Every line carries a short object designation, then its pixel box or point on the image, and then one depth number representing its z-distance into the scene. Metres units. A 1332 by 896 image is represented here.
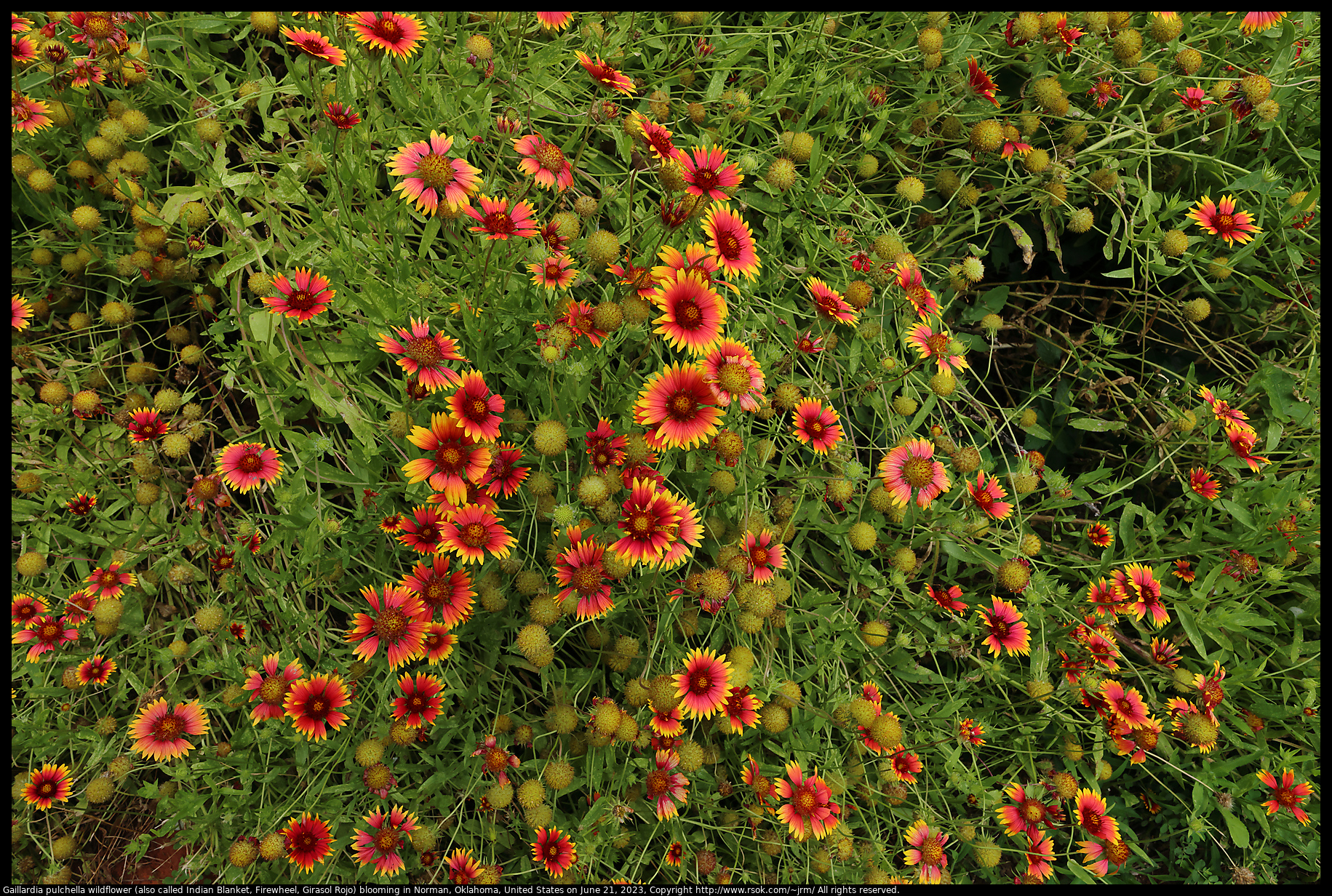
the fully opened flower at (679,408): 0.91
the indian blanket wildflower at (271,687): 0.96
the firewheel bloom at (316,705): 0.95
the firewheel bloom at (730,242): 0.93
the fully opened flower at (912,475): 0.99
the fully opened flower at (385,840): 0.96
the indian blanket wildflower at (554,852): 0.96
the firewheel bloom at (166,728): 0.98
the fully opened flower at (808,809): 0.96
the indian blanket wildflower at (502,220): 0.94
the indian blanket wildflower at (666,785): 0.96
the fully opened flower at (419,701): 0.96
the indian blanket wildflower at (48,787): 0.99
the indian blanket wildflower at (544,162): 0.95
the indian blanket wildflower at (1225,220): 1.06
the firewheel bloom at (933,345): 1.02
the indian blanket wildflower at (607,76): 0.96
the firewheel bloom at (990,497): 1.02
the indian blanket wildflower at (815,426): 0.99
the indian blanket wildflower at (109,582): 0.99
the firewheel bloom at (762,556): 0.96
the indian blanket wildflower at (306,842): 0.96
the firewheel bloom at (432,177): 0.93
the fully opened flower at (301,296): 0.95
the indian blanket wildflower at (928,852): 0.99
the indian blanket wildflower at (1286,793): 1.03
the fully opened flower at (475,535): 0.91
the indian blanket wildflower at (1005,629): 1.02
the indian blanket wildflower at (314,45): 0.92
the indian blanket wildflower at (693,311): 0.91
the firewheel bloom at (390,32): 0.93
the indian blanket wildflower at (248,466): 0.97
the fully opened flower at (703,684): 0.94
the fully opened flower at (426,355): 0.92
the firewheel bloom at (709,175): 0.93
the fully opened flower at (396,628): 0.93
